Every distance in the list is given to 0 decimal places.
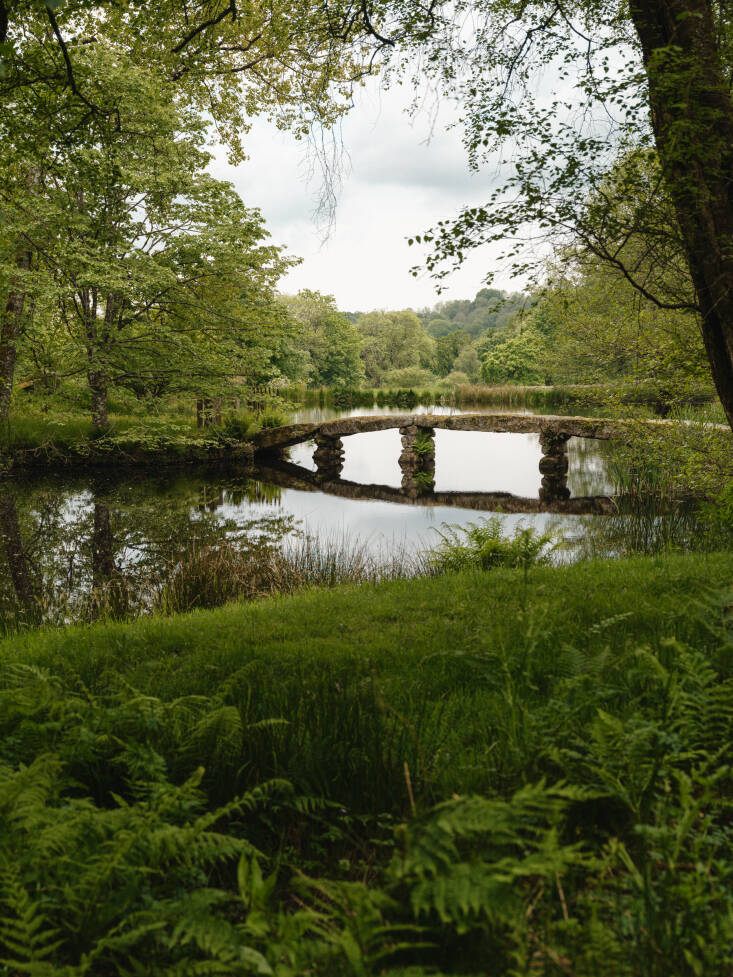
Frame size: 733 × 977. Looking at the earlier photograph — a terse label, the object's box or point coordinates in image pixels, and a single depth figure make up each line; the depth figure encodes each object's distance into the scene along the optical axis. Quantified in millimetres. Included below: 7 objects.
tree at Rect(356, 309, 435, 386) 90438
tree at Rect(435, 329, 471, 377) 94188
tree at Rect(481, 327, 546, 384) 61594
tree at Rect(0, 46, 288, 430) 14438
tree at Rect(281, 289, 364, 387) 67688
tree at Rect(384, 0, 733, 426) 3979
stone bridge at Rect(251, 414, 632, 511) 18109
